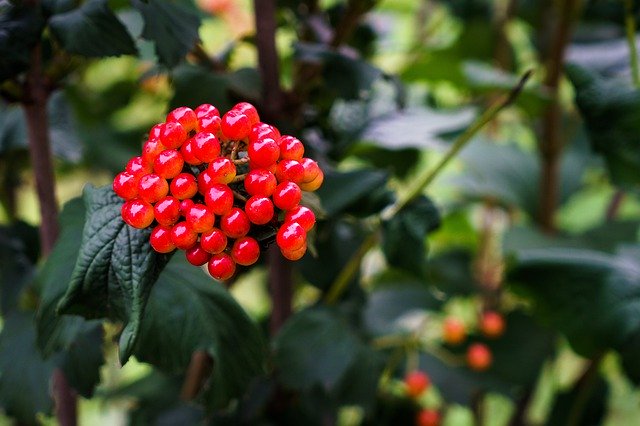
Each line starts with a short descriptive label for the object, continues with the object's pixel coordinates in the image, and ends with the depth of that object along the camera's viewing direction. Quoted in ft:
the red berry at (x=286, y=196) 1.69
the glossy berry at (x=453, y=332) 3.05
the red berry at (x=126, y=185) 1.71
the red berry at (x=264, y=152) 1.69
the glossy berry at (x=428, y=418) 2.94
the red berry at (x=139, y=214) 1.69
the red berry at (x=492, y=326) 3.12
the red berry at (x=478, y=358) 2.95
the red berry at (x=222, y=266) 1.69
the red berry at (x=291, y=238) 1.67
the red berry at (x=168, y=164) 1.70
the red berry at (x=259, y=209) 1.68
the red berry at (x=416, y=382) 2.69
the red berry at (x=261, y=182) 1.69
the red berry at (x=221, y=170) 1.67
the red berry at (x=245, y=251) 1.69
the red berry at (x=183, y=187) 1.69
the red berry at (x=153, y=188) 1.69
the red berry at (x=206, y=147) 1.69
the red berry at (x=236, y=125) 1.71
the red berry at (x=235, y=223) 1.68
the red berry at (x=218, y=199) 1.67
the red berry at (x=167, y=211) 1.68
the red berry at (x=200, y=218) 1.67
